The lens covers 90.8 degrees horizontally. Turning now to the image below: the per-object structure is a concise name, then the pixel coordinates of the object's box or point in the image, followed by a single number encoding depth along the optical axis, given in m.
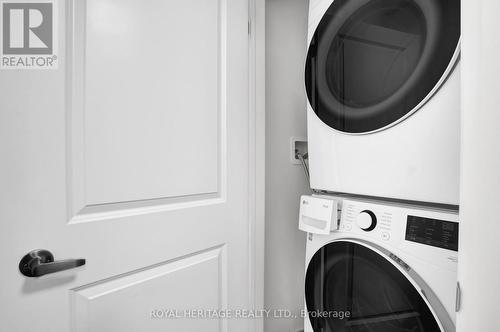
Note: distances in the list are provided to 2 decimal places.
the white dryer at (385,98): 0.60
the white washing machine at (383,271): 0.61
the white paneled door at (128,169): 0.62
